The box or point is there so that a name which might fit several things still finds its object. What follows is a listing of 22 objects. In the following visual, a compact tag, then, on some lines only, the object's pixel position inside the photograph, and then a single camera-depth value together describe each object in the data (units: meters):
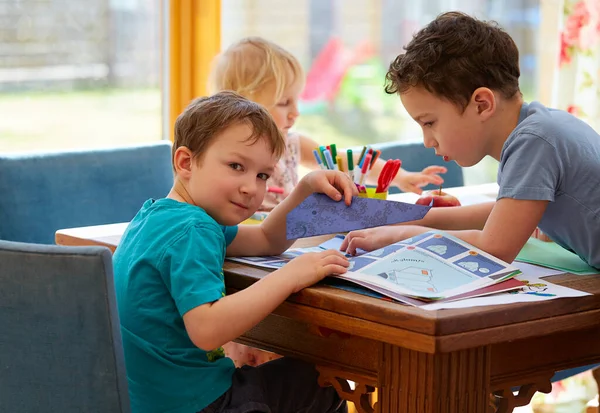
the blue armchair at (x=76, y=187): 2.80
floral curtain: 3.66
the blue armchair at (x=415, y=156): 3.31
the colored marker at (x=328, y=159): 2.64
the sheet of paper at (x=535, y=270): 2.22
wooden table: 2.01
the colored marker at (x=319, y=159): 2.70
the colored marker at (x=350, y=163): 2.62
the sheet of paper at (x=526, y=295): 2.04
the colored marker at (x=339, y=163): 2.65
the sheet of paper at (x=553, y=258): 2.27
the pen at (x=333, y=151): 2.65
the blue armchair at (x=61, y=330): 2.03
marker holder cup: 2.64
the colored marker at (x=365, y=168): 2.67
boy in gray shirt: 2.23
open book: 2.08
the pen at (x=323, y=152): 2.65
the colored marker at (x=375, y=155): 2.75
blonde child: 3.00
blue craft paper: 2.23
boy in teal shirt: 2.11
